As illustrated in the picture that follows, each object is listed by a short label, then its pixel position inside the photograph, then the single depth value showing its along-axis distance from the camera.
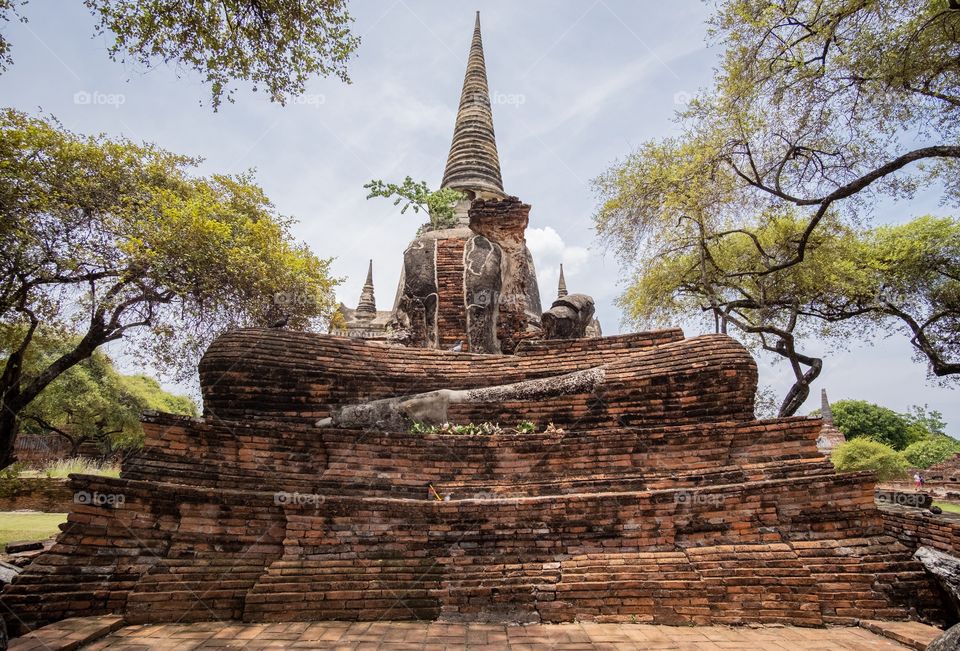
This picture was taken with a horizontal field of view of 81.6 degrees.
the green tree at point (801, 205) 7.48
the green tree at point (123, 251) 9.77
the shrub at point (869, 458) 18.17
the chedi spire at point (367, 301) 25.39
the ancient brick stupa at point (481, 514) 4.66
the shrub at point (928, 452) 29.41
